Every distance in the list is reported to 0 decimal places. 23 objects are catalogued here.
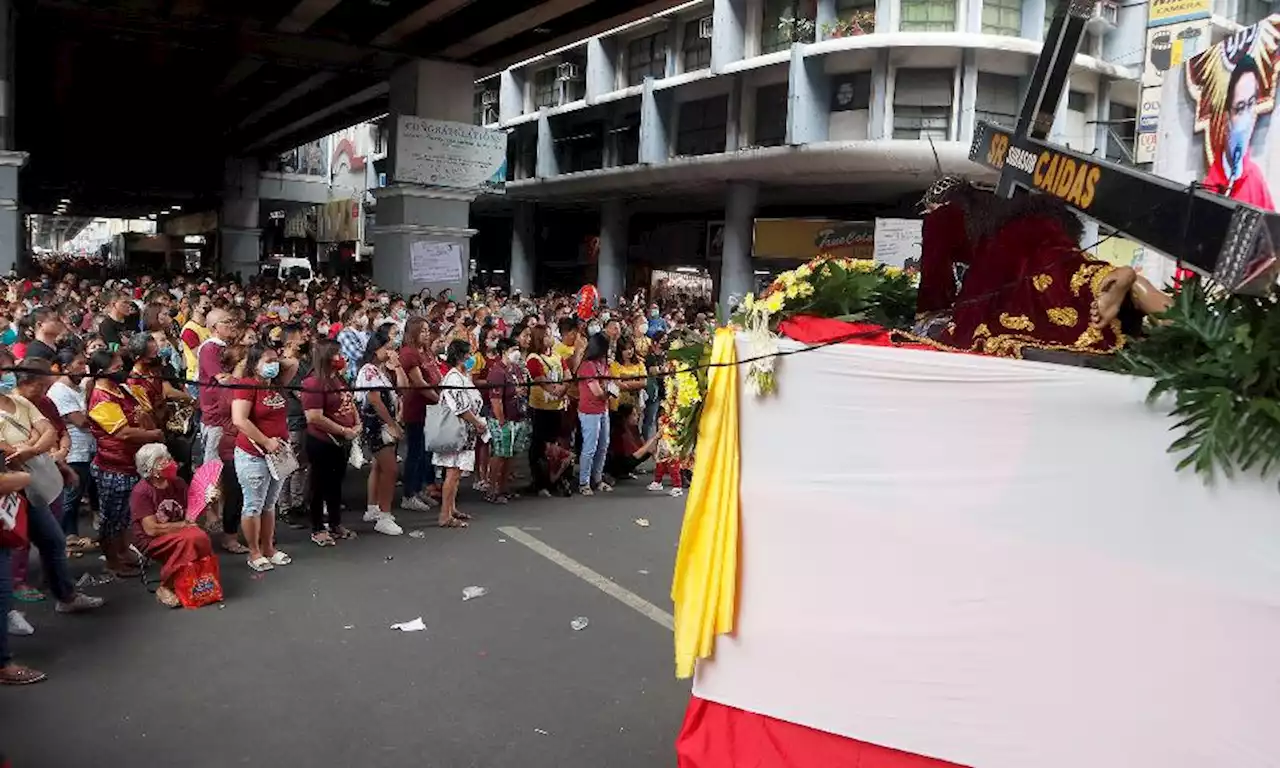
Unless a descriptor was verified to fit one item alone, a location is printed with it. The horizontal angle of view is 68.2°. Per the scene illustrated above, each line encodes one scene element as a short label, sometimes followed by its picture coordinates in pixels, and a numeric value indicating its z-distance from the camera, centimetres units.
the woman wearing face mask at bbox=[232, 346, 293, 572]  651
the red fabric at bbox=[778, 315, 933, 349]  384
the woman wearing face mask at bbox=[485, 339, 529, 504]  908
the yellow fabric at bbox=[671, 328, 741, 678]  396
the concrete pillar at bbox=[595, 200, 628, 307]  2855
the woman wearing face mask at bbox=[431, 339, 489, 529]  809
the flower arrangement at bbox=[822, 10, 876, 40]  2031
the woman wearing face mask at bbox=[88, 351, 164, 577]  612
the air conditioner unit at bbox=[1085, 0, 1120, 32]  2016
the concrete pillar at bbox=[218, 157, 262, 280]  3288
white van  3297
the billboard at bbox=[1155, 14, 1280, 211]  897
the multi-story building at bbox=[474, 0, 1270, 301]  1975
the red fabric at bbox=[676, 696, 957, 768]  362
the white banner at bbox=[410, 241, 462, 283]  1627
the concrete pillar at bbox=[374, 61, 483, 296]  1598
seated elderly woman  595
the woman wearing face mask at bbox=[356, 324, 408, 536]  775
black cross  265
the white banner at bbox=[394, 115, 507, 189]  1586
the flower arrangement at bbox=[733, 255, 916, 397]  396
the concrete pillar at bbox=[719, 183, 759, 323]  2342
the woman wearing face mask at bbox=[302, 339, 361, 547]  709
